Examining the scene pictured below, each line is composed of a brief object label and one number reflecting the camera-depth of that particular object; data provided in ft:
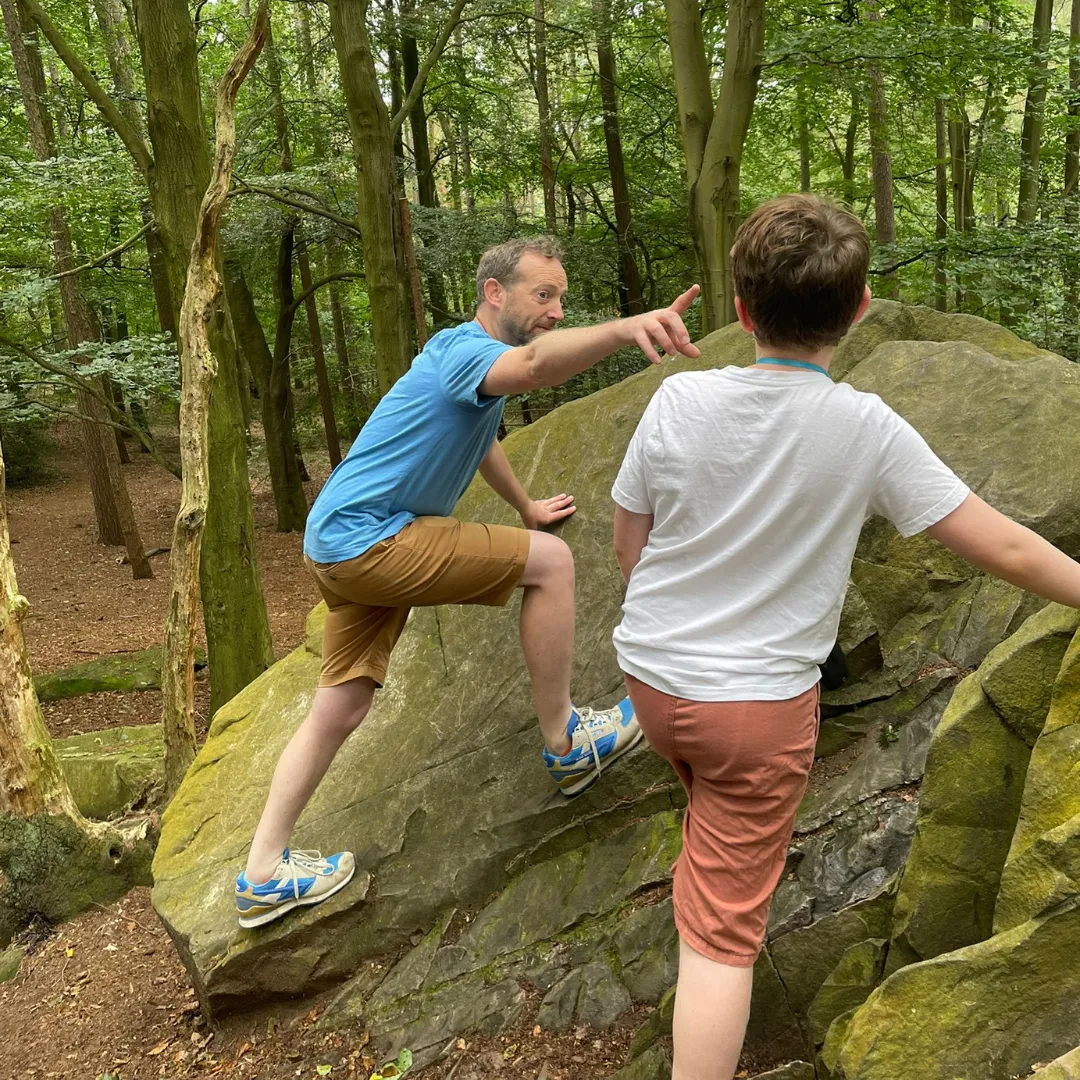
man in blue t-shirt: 9.78
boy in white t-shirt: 6.22
